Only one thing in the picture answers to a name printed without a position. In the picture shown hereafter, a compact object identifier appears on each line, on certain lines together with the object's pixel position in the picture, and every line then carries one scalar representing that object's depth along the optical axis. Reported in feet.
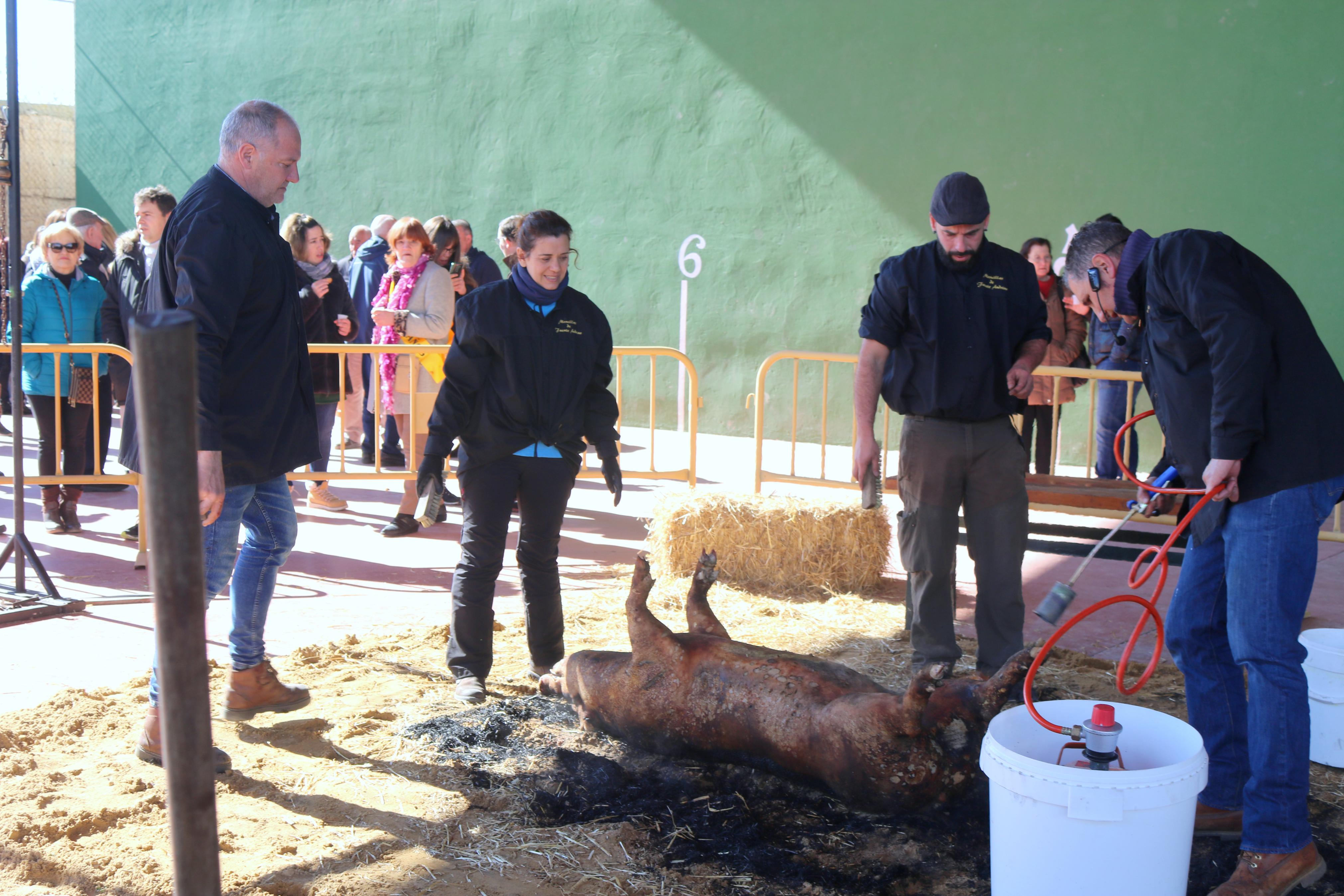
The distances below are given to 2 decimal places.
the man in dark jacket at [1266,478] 8.60
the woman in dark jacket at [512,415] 13.05
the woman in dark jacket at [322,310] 23.72
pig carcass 9.48
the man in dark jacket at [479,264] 26.84
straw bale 19.16
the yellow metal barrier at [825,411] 21.56
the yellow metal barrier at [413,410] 22.56
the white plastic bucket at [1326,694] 11.34
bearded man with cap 13.48
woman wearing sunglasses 21.81
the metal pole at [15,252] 15.64
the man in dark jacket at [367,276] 27.61
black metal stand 16.07
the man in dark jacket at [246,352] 10.58
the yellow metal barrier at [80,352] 19.56
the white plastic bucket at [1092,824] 7.36
